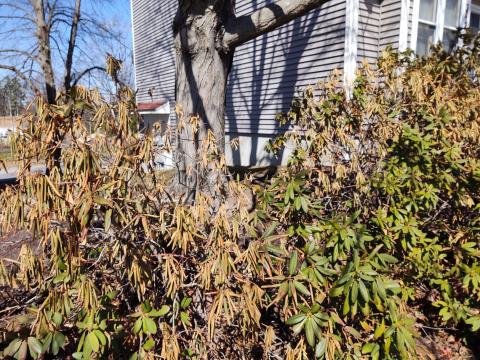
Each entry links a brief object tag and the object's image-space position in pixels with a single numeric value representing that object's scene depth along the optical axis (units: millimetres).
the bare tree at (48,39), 9883
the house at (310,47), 7832
